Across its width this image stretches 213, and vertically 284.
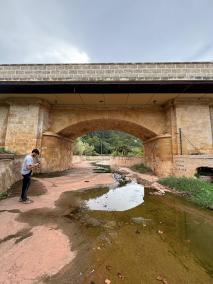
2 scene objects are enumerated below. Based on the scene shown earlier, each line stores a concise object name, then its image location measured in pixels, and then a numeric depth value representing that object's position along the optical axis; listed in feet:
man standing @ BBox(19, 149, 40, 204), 15.92
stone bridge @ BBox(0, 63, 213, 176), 27.99
